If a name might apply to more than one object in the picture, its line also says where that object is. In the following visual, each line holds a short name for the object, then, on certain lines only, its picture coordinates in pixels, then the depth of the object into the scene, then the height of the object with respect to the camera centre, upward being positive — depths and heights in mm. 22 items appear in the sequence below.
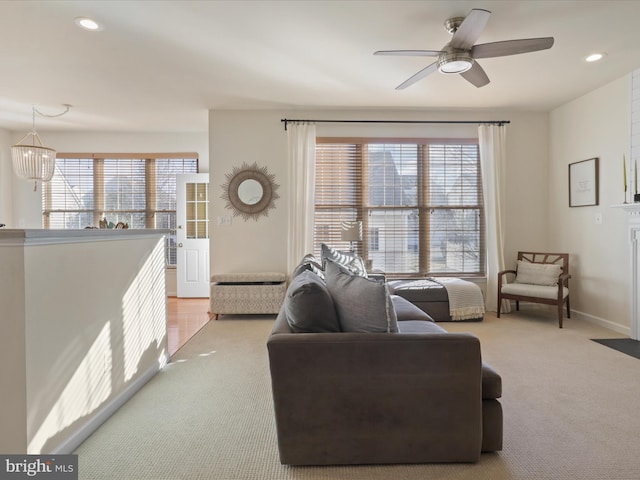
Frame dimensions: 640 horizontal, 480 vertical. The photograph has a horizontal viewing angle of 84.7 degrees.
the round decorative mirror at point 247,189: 4891 +691
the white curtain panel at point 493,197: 4879 +557
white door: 6125 -50
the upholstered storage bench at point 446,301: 4324 -790
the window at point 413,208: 5082 +429
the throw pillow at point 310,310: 1773 -367
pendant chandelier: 3854 +877
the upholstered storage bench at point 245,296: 4566 -753
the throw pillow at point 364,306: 1757 -354
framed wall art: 4258 +670
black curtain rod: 4879 +1638
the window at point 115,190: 6109 +878
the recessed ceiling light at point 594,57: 3361 +1741
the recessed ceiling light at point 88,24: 2738 +1724
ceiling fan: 2378 +1403
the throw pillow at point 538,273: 4316 -470
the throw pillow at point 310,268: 2634 -229
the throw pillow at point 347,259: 3314 -228
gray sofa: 1659 -756
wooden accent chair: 4070 -564
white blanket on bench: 4328 -803
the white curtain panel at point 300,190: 4828 +664
